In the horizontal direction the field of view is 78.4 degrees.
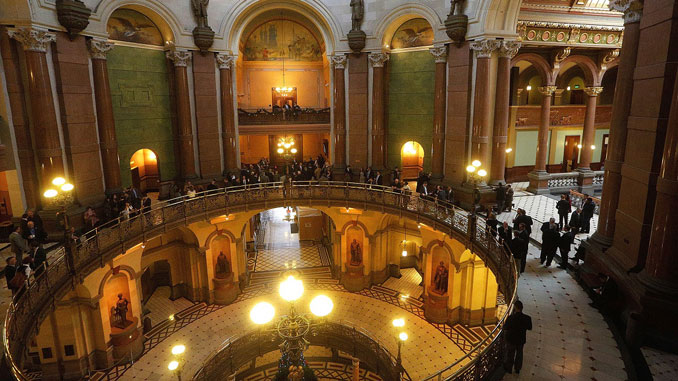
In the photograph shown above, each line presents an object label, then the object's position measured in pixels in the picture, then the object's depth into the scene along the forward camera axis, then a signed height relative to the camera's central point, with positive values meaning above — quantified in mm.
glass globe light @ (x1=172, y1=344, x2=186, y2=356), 10172 -5590
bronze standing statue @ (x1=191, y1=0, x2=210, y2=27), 17234 +4540
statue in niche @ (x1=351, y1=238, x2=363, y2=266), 19094 -6058
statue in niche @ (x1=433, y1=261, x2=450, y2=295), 16312 -6189
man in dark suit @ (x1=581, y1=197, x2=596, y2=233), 12734 -2957
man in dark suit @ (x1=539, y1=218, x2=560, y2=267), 10422 -3086
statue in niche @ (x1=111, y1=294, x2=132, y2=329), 14844 -6804
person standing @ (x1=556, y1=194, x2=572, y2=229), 13227 -2844
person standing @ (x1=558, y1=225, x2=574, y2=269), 10341 -3157
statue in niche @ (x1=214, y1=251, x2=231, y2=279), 18172 -6314
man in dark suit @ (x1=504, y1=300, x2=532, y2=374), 6215 -3181
